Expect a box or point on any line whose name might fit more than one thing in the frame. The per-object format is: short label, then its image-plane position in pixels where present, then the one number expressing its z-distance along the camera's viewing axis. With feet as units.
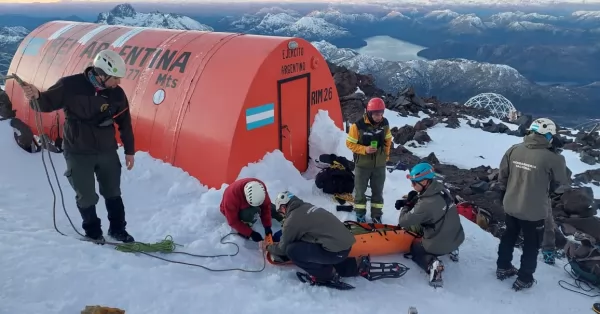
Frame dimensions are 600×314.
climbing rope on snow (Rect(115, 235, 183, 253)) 18.84
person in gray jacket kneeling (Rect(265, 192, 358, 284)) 18.70
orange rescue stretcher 21.67
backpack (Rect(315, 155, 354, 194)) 28.94
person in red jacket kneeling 21.42
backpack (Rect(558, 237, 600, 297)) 22.11
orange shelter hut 26.14
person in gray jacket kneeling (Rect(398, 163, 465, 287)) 20.36
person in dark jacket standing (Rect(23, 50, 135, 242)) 17.40
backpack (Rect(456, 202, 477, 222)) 29.81
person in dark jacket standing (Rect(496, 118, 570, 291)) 19.77
